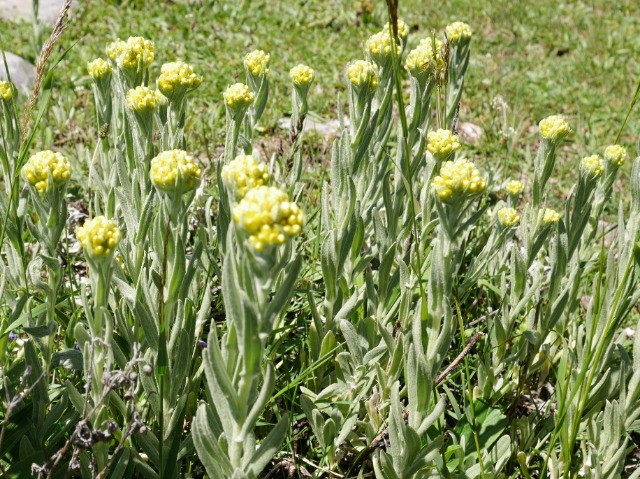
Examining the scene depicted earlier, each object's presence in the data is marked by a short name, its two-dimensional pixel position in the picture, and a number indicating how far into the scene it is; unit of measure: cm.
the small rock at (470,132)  150
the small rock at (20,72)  143
